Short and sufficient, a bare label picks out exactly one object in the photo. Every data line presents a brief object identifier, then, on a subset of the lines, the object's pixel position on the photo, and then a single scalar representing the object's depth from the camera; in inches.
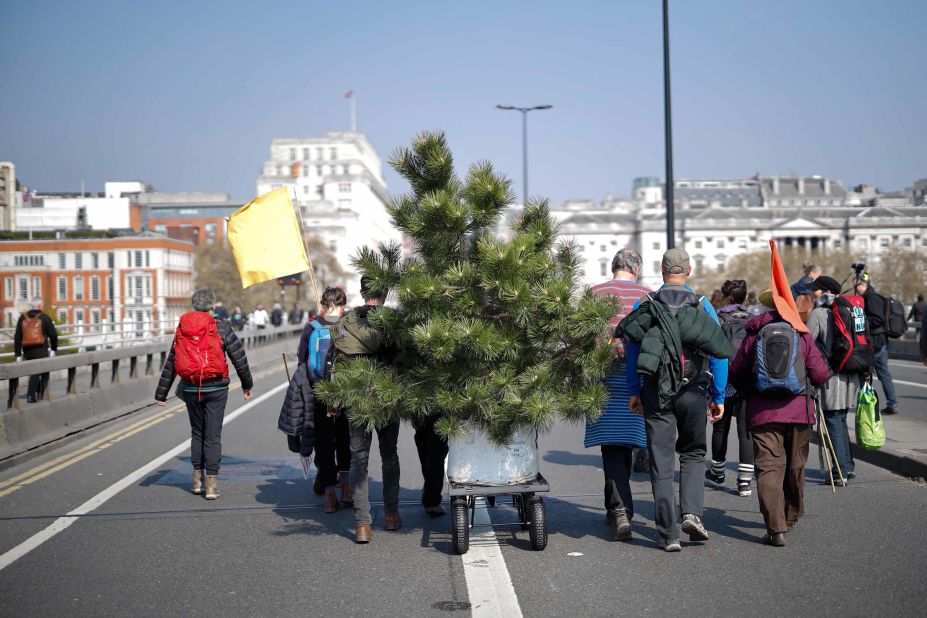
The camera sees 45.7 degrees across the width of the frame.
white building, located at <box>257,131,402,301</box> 6146.7
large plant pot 292.0
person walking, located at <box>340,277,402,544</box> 305.3
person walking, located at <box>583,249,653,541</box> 300.8
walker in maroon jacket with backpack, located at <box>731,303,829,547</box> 291.3
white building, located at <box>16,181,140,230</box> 5152.6
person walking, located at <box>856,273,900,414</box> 513.5
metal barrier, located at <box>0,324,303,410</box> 486.6
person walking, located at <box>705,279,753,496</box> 380.9
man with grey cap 283.9
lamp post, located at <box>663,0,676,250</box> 866.8
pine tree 278.2
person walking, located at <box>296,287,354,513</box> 364.8
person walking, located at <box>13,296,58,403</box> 759.1
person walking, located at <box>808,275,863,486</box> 390.3
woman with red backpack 383.2
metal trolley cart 286.4
